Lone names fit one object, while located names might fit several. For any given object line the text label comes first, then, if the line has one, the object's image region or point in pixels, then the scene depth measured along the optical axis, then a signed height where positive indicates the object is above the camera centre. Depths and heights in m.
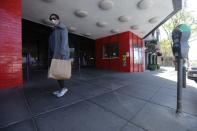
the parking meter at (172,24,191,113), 2.21 +0.27
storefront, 9.65 +0.85
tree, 16.92 +5.96
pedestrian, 2.72 +0.53
